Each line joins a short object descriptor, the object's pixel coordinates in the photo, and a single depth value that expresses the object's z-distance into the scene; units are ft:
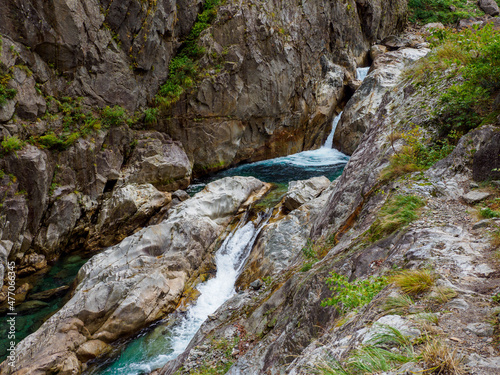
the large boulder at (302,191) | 39.88
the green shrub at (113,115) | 47.73
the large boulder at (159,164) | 49.70
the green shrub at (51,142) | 39.06
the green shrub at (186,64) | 56.65
